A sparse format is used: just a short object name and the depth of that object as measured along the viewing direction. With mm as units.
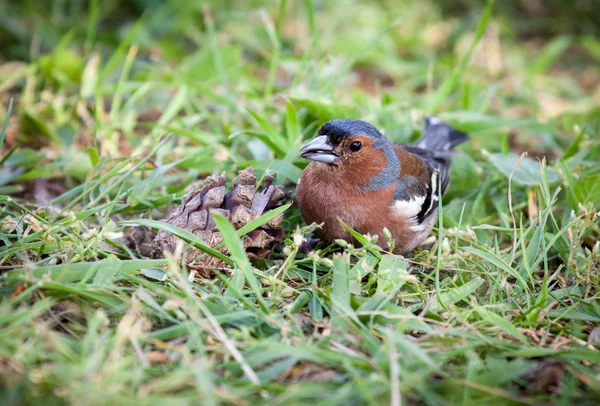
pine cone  6402
